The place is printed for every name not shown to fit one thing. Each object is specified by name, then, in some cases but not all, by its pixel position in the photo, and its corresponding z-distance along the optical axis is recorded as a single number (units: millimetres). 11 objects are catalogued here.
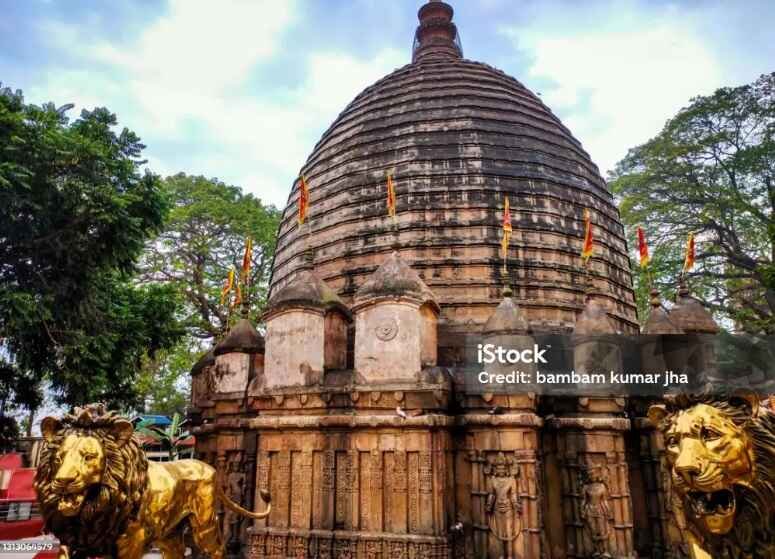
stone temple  8047
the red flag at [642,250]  12440
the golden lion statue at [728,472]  3619
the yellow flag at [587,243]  11852
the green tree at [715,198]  18906
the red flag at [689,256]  11955
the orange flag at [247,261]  12761
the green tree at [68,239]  11266
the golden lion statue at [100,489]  5090
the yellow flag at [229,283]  14900
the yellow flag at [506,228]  11273
